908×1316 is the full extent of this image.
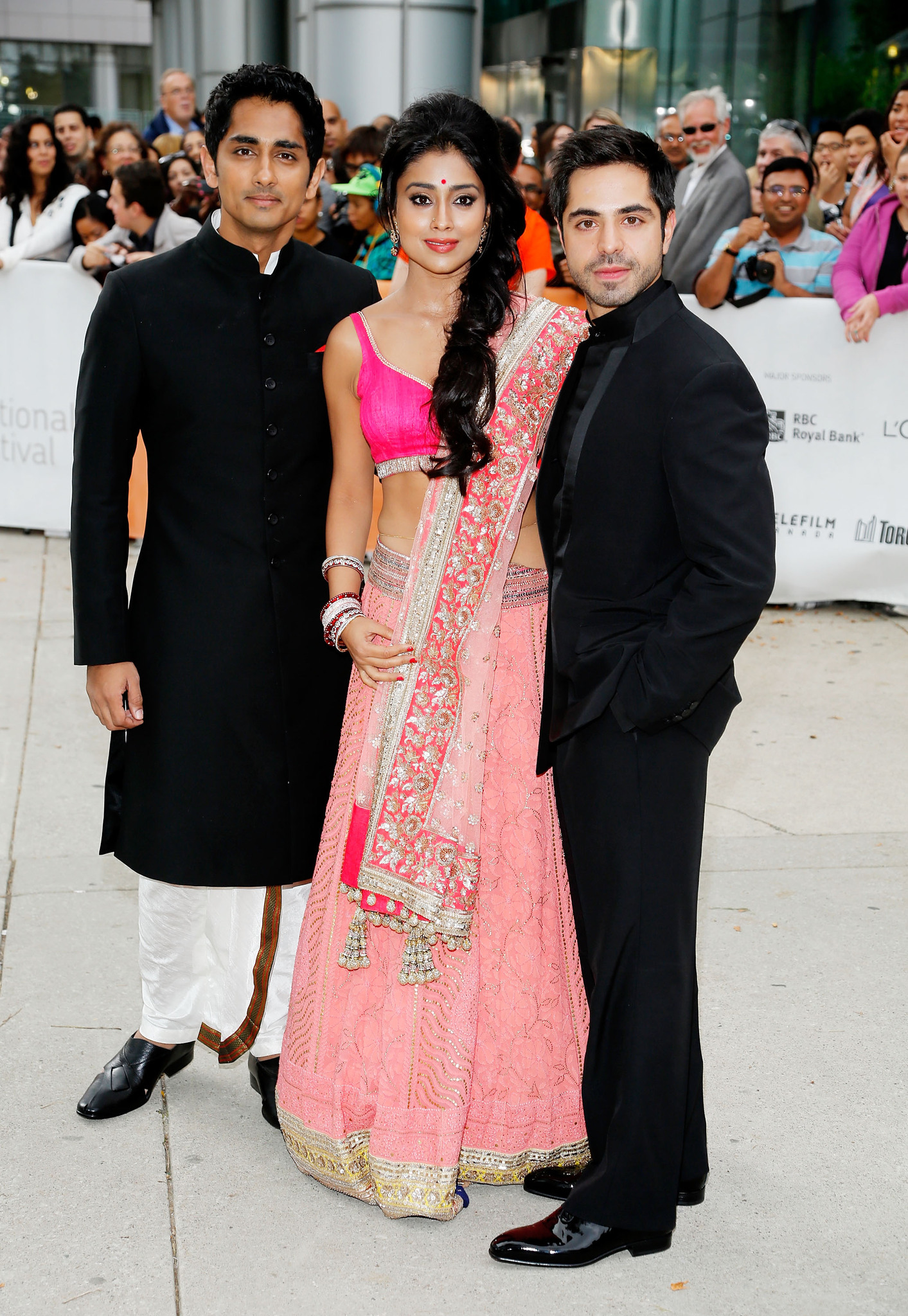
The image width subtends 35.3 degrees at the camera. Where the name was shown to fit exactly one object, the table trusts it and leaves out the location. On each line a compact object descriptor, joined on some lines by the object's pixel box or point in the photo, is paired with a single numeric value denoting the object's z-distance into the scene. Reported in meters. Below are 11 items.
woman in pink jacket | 6.69
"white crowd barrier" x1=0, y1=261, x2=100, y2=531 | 8.34
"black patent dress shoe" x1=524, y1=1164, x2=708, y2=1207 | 2.91
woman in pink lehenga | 2.69
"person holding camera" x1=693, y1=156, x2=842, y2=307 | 6.95
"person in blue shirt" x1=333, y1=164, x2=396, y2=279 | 7.95
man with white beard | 7.47
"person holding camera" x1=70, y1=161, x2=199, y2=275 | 8.16
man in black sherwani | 2.91
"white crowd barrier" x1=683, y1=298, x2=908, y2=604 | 6.87
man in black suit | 2.33
